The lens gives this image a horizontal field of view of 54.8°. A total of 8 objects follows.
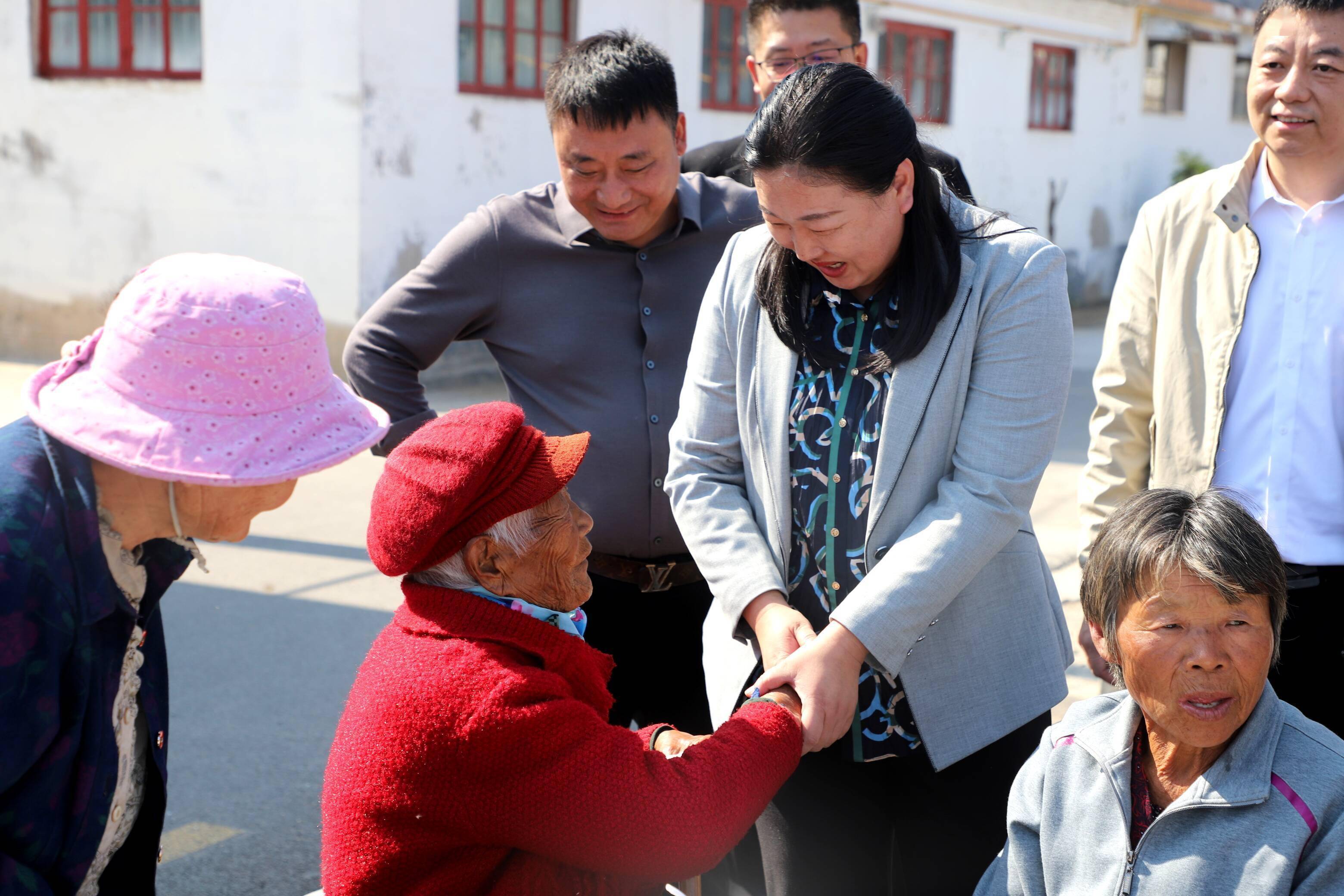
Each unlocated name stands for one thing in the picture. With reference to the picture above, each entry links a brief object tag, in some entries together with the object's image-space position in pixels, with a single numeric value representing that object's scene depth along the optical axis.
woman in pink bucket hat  1.60
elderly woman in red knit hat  1.73
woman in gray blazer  2.00
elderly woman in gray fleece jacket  1.79
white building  10.20
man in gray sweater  2.83
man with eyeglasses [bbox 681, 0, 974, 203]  3.72
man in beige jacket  2.49
